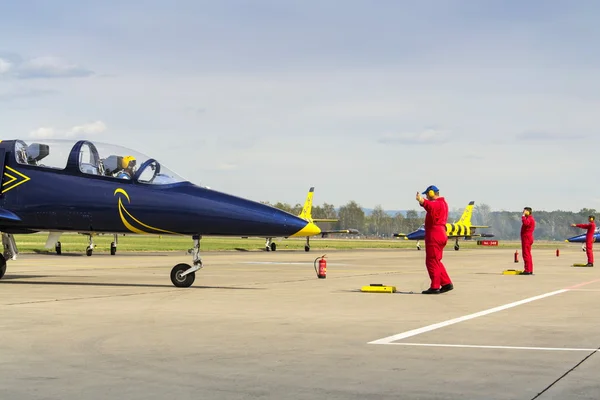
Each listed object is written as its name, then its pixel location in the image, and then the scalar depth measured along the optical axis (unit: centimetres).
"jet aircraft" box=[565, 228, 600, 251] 8088
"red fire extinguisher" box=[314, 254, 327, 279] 2338
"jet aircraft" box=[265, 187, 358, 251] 7812
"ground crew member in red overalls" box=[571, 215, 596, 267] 3312
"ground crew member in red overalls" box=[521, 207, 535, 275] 2677
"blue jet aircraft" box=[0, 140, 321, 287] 1691
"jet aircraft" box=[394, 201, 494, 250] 8044
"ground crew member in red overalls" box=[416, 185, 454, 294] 1716
